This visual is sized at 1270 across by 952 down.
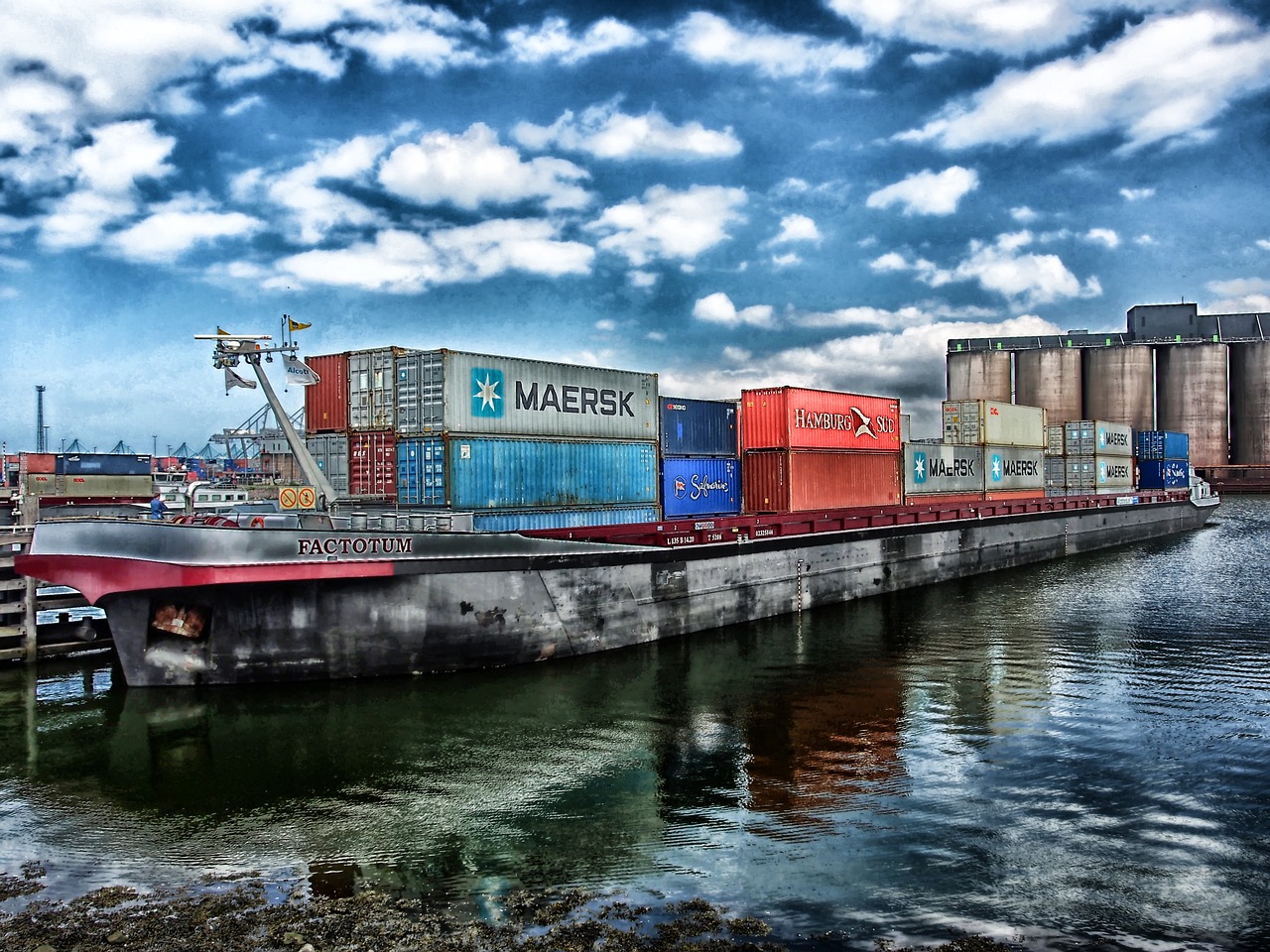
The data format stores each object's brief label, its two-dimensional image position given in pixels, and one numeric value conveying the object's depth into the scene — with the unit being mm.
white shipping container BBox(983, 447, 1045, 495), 44625
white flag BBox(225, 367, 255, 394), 20109
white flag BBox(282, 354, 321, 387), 19781
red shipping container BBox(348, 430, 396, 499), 21141
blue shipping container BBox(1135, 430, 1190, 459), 67125
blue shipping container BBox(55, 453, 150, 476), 60812
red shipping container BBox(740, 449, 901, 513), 30156
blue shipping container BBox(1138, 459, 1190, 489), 65688
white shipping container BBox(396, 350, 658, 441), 20391
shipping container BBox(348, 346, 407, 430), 21266
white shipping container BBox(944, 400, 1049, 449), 44000
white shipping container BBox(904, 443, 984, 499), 38219
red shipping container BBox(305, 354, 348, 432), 22125
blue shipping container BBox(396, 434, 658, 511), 20359
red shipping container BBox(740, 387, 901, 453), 30080
